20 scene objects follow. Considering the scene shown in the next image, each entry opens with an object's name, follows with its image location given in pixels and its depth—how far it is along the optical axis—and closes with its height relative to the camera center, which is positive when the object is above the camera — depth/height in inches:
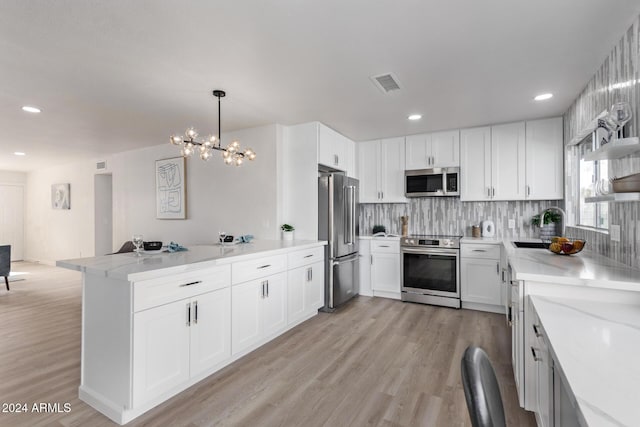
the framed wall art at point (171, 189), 196.7 +16.7
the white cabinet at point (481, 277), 153.8 -30.9
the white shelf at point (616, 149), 68.0 +14.8
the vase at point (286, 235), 160.4 -10.1
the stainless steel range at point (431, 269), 161.5 -28.6
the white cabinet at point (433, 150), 173.3 +36.0
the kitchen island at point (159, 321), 74.8 -28.5
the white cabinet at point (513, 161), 151.9 +26.5
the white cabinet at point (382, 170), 188.7 +26.8
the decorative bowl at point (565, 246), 96.0 -10.0
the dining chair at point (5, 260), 195.8 -27.5
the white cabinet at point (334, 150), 163.0 +35.6
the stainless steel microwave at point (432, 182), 172.1 +17.9
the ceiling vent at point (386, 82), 106.2 +46.1
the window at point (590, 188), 106.6 +10.4
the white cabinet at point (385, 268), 177.5 -30.0
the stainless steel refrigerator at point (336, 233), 157.9 -9.1
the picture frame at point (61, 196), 284.7 +17.6
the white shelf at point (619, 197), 64.1 +3.6
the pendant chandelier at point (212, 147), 108.1 +24.5
